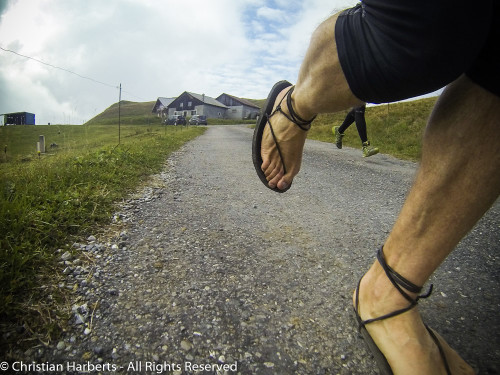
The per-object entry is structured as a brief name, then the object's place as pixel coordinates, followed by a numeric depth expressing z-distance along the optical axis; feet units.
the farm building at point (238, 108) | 191.01
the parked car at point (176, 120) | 102.47
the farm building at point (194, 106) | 168.35
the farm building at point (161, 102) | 190.05
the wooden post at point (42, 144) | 43.09
